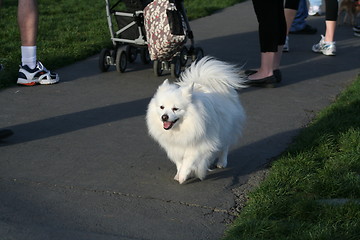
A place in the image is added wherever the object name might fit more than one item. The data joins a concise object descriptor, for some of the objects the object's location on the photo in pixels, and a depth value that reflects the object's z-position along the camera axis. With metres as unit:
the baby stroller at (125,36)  13.15
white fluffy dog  7.82
